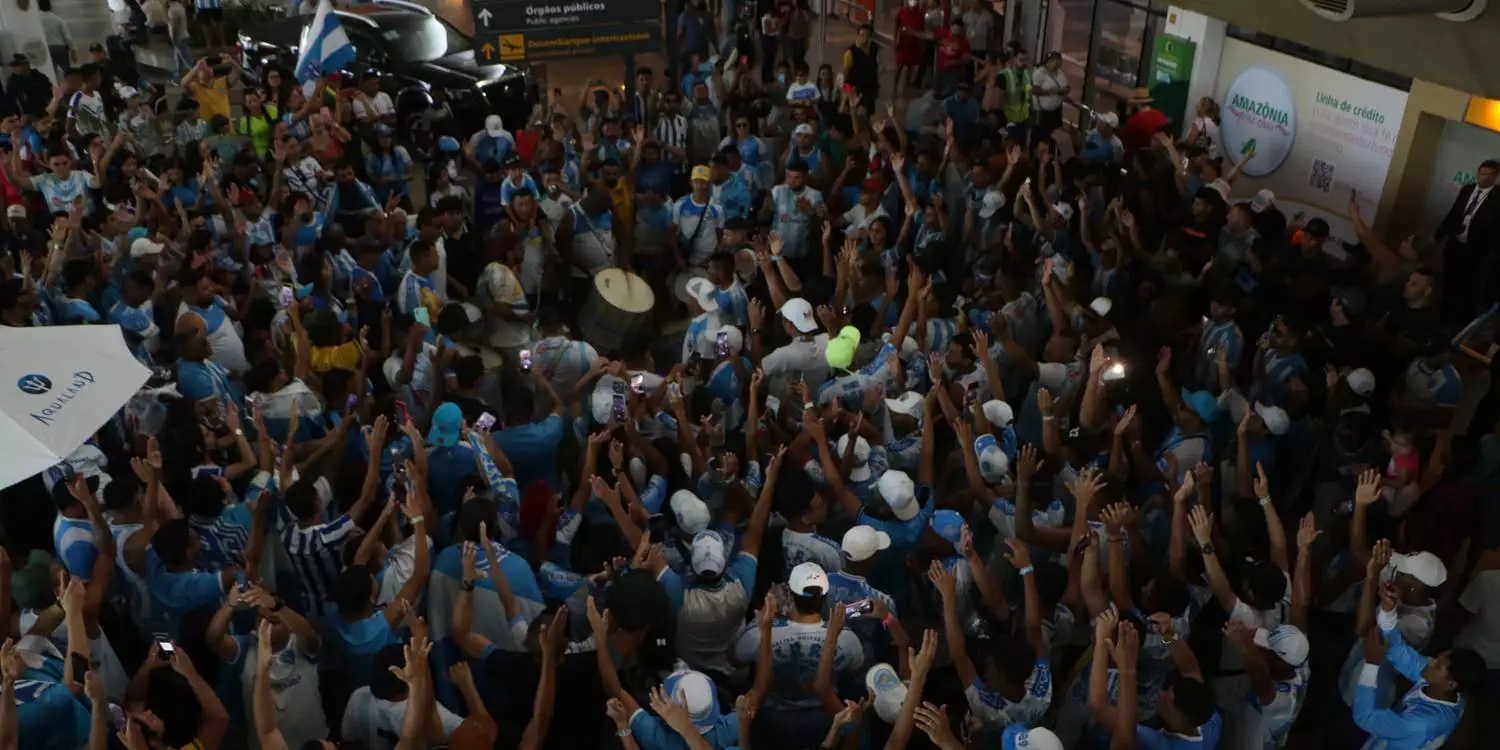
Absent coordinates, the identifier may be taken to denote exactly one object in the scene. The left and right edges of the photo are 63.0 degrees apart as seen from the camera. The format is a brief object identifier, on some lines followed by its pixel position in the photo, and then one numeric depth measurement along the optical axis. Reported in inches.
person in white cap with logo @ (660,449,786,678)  187.6
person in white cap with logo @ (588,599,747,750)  156.1
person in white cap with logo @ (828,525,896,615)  186.1
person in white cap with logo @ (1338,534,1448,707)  183.6
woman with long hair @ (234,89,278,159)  427.8
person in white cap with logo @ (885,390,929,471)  236.4
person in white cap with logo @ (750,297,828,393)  268.2
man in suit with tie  345.4
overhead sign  444.8
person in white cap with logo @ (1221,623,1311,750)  172.9
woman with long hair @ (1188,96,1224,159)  430.9
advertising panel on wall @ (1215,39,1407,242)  430.3
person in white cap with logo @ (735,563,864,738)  174.9
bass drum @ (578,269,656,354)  320.5
